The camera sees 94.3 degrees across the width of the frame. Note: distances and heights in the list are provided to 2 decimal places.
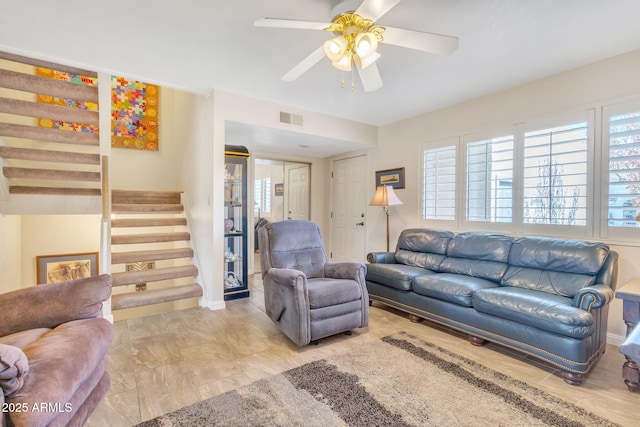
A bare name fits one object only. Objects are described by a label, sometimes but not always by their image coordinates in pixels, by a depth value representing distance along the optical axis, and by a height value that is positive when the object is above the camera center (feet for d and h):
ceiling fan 5.39 +3.29
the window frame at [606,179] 8.27 +0.81
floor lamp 12.82 +0.40
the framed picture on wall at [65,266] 12.26 -2.58
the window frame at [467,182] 10.57 +1.01
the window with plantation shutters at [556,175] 9.01 +1.03
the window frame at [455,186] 12.22 +0.88
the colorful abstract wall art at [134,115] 14.60 +4.63
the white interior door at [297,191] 19.13 +1.03
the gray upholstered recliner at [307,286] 7.77 -2.23
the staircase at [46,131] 8.82 +2.38
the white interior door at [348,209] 16.58 -0.13
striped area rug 5.24 -3.76
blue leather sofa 6.50 -2.26
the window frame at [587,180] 8.79 +0.91
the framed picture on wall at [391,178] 14.38 +1.47
